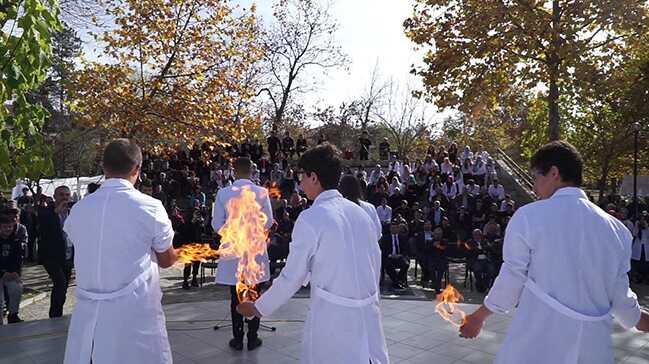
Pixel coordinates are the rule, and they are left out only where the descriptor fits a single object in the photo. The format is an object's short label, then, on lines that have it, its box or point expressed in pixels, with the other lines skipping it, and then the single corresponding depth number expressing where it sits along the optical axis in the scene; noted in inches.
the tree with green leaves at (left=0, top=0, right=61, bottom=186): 198.8
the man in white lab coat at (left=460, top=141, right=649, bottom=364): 114.7
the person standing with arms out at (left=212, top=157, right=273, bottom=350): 233.1
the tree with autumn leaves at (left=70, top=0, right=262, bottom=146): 525.0
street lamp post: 728.7
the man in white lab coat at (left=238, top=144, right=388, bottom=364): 126.9
